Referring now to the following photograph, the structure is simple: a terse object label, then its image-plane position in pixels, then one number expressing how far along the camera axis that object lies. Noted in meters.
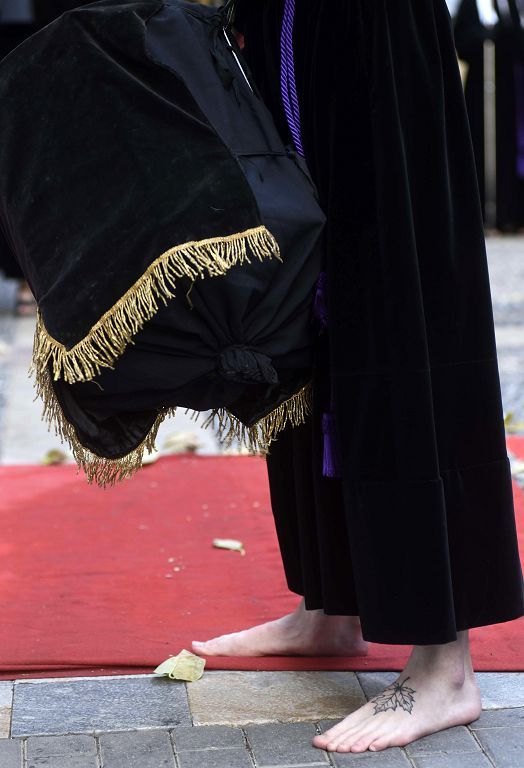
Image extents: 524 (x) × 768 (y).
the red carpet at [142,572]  5.39
